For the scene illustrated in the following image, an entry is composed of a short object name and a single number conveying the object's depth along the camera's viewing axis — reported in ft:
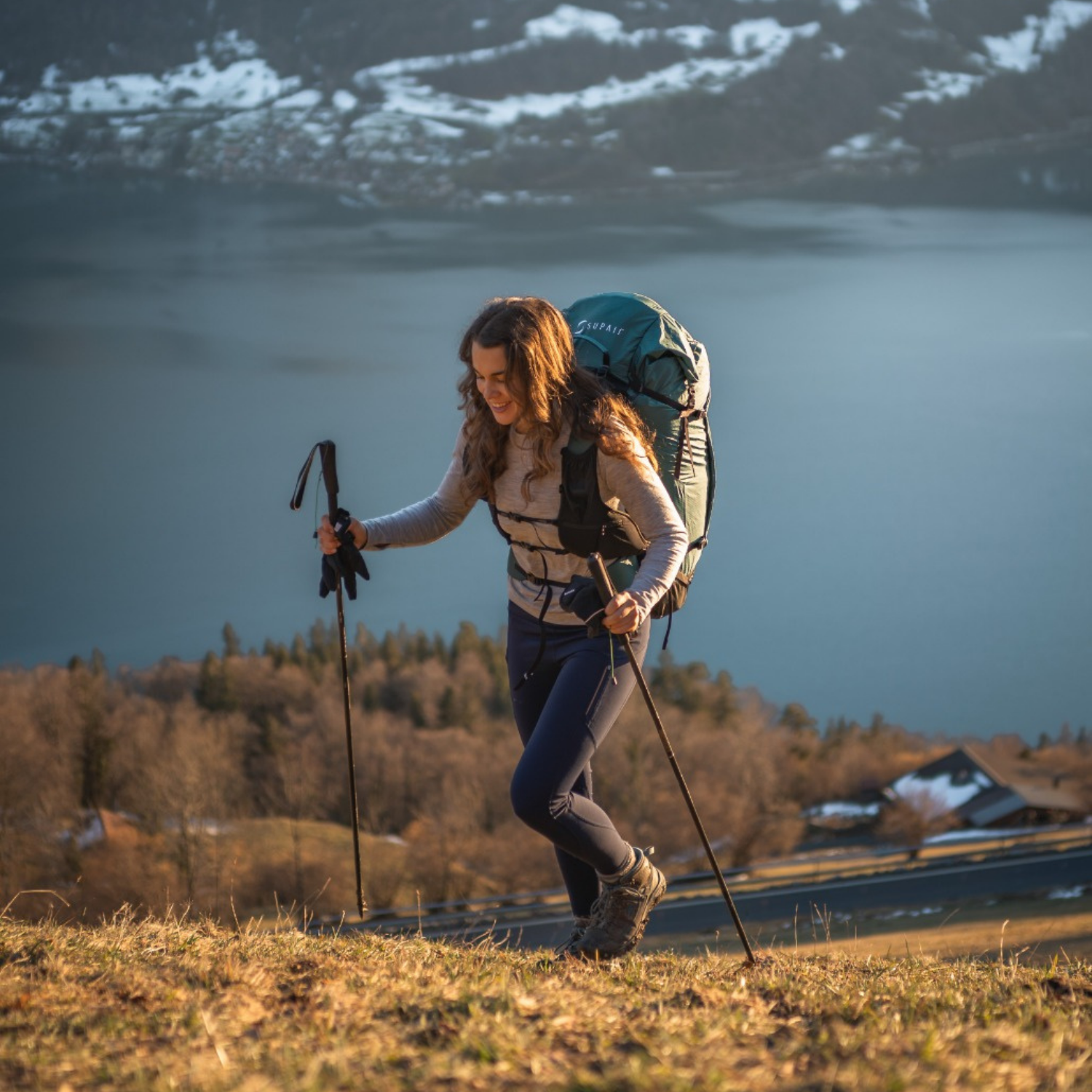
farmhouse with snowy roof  167.43
